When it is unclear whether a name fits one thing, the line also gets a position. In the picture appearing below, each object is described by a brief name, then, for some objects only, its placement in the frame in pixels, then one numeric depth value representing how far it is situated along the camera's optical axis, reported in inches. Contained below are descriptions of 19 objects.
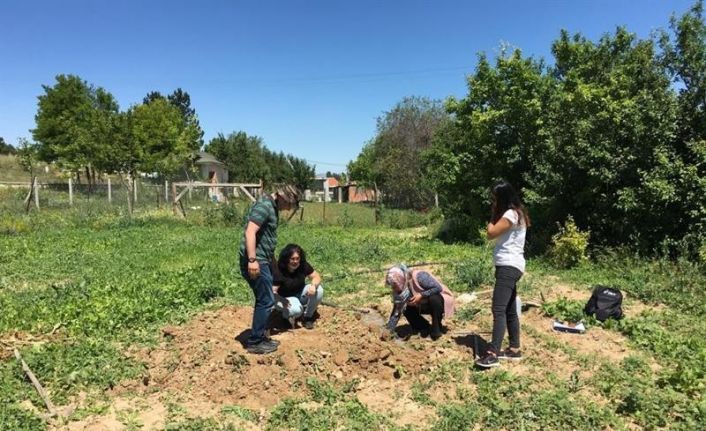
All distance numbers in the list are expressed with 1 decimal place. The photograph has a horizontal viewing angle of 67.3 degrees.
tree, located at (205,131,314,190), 2188.7
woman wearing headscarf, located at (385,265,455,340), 208.4
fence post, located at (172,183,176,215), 770.2
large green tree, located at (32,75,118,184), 1127.6
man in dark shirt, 180.7
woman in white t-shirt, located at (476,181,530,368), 179.9
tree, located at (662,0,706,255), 354.9
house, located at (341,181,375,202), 2005.4
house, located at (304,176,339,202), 2428.6
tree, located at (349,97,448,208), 1385.3
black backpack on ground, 234.2
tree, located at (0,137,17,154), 2455.7
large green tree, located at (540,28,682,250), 379.9
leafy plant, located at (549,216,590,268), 391.5
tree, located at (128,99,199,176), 1100.5
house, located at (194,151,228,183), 1884.8
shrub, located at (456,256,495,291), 317.7
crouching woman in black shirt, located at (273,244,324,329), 215.5
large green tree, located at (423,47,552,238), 547.5
